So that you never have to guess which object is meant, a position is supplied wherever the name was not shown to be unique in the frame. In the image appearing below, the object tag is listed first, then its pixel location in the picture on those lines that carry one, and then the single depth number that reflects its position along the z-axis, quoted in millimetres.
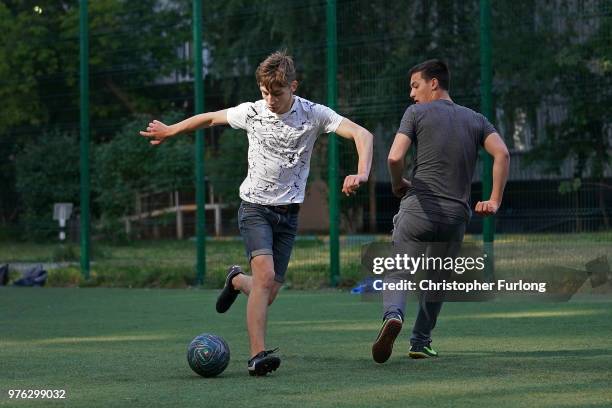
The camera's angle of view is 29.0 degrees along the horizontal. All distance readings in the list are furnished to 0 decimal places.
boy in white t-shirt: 7109
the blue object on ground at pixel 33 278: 16688
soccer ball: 6746
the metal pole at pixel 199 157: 16188
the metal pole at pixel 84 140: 17125
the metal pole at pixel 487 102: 14047
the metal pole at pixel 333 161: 15047
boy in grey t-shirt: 7398
